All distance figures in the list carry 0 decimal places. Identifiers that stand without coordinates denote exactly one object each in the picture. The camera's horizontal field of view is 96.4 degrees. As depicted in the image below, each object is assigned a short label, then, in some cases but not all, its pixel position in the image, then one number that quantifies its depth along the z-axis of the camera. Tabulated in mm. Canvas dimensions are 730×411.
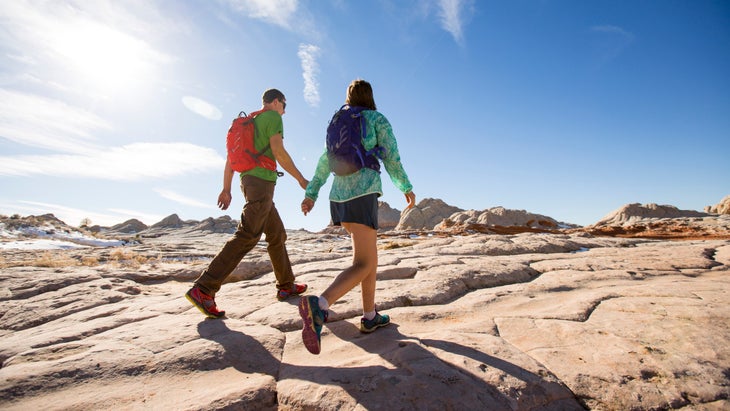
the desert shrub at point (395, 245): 9534
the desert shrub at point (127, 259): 8887
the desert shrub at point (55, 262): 7770
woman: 2324
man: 3119
